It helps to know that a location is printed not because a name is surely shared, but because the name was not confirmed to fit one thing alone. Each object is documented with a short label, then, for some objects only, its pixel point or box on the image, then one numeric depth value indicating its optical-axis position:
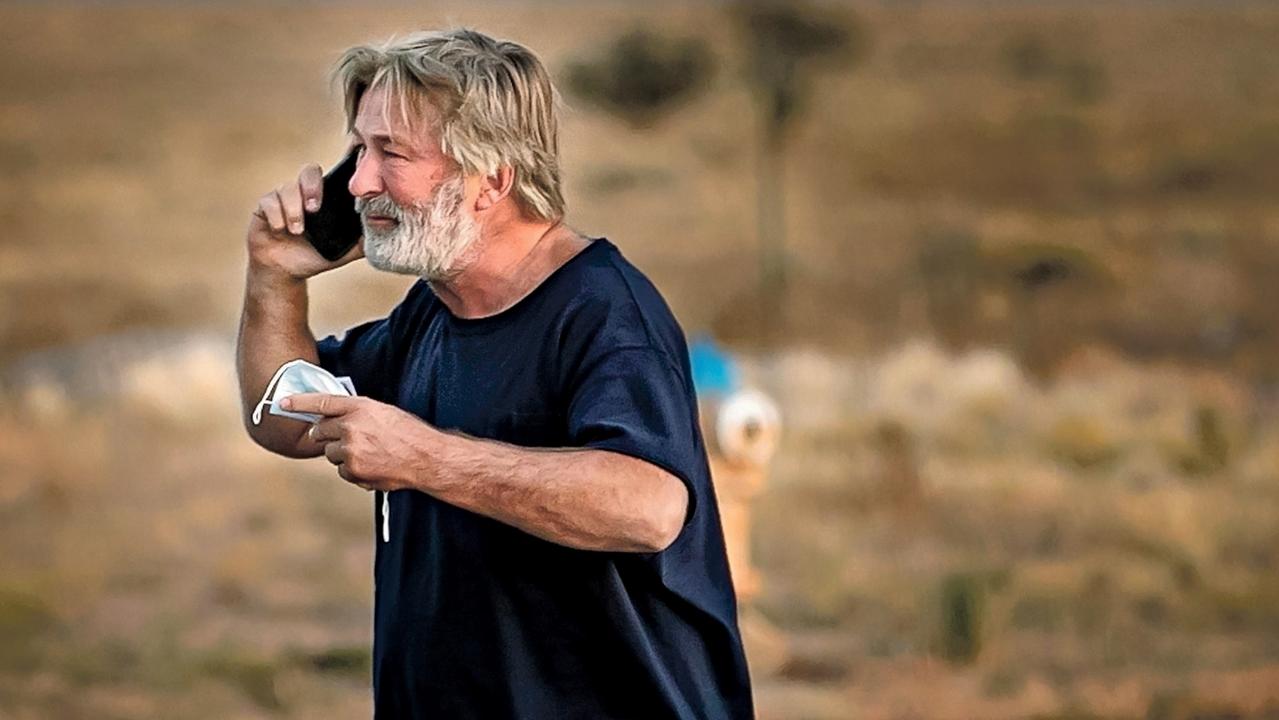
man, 6.07
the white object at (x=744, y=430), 16.32
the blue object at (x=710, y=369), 16.73
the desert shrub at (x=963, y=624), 17.82
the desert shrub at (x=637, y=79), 56.70
